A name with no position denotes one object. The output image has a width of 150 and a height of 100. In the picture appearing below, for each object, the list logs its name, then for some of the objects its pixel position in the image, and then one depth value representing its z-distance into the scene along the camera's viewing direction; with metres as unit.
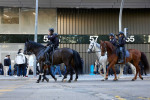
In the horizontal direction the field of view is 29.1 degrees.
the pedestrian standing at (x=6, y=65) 22.56
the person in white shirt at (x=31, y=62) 21.38
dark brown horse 13.81
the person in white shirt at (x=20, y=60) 19.67
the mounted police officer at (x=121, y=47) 14.48
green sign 27.00
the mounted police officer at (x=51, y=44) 13.70
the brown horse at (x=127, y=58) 14.34
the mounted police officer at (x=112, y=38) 15.15
